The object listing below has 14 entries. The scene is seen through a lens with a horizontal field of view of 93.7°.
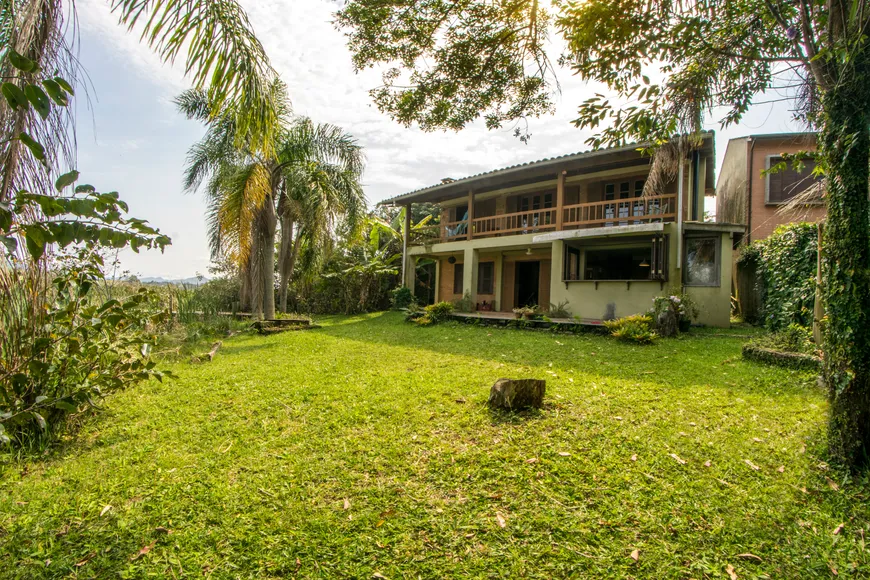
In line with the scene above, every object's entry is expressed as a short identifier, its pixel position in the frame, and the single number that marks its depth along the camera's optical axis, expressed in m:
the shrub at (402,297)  17.34
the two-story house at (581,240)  11.69
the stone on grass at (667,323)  9.51
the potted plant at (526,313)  12.29
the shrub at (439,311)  13.67
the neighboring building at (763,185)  14.88
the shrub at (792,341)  6.54
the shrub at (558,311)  12.77
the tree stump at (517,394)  4.41
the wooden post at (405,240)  18.70
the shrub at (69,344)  3.21
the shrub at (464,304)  15.33
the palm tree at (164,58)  2.22
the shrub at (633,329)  8.84
